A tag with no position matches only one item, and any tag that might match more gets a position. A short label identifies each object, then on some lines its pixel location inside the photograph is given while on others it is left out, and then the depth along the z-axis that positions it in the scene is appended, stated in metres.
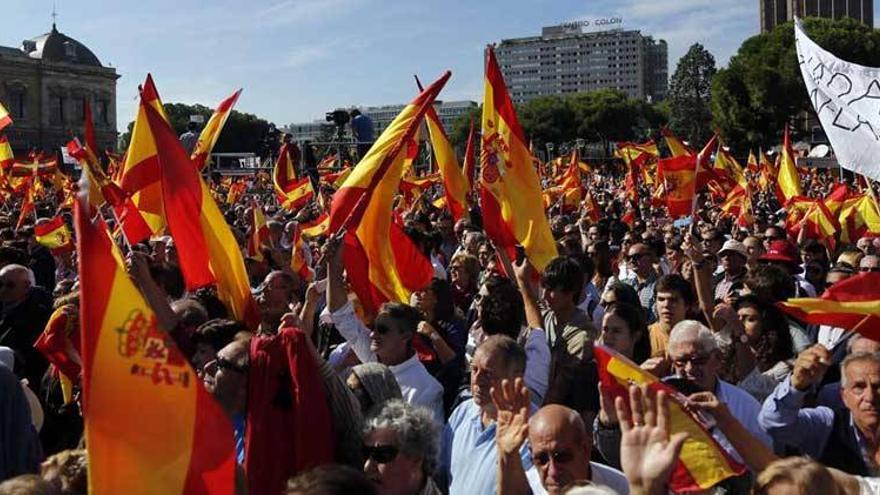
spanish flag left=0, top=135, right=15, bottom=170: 15.76
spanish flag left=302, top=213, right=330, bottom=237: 10.61
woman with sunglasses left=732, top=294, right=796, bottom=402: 4.82
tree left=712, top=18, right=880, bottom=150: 53.69
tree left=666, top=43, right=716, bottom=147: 74.19
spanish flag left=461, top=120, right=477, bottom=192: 11.24
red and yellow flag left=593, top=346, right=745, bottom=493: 2.98
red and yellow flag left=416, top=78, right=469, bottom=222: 9.52
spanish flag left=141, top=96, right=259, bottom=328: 5.54
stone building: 90.38
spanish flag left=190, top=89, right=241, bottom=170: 10.20
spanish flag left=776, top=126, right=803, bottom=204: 14.47
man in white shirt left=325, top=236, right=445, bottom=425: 4.50
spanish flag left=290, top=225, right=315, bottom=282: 9.06
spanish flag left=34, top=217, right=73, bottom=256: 10.46
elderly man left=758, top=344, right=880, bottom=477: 3.37
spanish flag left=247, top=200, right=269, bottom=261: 10.05
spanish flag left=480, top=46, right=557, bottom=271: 7.18
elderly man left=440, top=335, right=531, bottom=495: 3.71
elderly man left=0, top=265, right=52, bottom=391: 5.78
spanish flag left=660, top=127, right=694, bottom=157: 15.64
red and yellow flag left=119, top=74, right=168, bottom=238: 7.84
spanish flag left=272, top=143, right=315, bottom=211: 15.82
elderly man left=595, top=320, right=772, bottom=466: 3.92
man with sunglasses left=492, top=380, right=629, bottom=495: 3.11
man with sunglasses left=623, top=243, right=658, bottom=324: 7.64
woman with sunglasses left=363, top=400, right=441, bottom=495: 3.26
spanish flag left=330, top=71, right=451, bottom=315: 6.05
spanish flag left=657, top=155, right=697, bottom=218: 12.88
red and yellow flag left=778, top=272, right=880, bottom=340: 4.03
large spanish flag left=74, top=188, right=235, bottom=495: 2.67
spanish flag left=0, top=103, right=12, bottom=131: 10.36
